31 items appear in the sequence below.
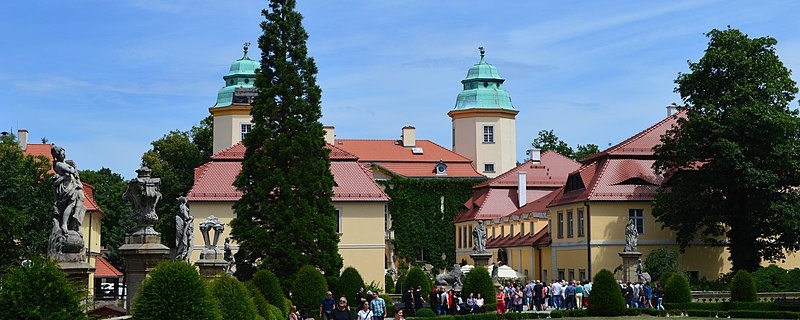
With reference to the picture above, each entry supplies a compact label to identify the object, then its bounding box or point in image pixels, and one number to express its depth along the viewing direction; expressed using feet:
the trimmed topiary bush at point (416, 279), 136.05
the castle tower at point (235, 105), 267.59
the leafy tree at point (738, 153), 149.48
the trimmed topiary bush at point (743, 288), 124.36
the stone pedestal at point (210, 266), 94.01
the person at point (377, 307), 84.43
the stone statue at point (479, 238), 151.94
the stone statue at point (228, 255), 122.14
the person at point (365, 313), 70.69
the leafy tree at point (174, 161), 232.73
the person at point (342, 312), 69.50
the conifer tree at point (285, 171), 133.69
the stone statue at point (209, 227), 108.44
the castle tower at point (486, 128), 292.61
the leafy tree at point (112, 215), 238.89
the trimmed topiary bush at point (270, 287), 96.43
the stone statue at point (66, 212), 53.78
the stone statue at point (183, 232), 88.58
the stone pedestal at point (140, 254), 59.93
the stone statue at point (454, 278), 140.87
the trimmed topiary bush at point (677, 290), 127.65
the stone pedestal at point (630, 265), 150.10
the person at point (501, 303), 122.01
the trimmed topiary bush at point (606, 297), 120.06
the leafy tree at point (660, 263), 159.22
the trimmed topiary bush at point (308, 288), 113.39
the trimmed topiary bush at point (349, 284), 124.77
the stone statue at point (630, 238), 151.33
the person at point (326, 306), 82.94
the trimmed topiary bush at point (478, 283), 127.44
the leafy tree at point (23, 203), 142.31
